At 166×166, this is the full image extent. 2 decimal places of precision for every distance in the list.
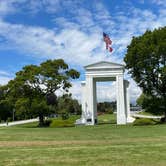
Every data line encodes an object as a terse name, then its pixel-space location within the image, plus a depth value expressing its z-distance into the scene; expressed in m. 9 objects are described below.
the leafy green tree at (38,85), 46.41
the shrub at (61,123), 41.33
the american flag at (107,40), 48.03
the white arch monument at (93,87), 47.31
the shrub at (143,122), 39.99
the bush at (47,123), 47.00
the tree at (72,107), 101.57
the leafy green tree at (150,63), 43.84
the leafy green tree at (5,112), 81.91
